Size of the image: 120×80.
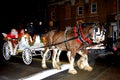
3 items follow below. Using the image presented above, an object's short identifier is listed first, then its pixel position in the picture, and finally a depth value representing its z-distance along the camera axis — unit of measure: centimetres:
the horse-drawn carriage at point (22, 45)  573
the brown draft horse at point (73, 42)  447
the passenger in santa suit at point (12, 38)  623
